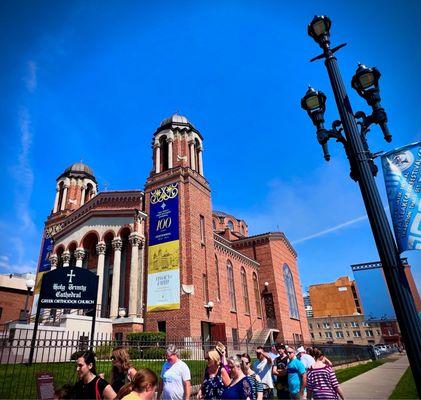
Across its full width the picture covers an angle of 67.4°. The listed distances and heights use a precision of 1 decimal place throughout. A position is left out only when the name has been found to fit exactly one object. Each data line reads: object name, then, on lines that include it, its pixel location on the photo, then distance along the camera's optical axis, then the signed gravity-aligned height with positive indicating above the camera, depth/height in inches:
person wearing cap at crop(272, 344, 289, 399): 294.7 -33.3
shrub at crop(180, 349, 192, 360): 631.8 -18.5
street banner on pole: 173.5 +74.0
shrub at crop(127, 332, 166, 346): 771.0 +26.0
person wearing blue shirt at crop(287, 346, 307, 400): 270.8 -32.8
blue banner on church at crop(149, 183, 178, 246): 940.0 +372.0
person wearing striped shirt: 225.1 -32.2
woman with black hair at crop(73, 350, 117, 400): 171.3 -16.2
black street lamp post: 153.2 +109.9
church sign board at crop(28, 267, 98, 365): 501.7 +95.1
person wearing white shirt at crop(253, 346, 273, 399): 304.0 -26.8
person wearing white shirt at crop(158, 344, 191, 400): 222.2 -22.8
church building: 873.5 +279.4
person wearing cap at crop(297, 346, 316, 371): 350.3 -23.1
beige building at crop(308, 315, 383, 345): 3157.0 +37.8
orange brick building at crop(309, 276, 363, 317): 3467.0 +370.9
